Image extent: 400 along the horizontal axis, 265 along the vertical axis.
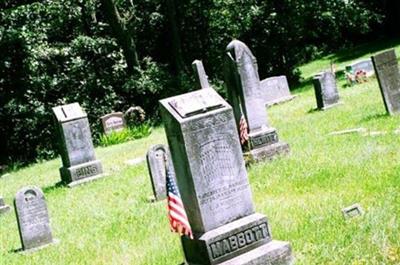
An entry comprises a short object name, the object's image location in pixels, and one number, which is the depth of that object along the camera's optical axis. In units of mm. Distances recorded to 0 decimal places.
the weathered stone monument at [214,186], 5566
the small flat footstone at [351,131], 11452
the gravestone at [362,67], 20844
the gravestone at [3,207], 12416
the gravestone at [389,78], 12180
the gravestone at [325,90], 16156
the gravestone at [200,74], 15172
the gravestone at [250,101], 10961
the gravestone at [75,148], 14164
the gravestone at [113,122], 21672
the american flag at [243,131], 10883
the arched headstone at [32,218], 8562
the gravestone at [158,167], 9969
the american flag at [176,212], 5656
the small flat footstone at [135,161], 14869
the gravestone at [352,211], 6587
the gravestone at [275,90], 20766
